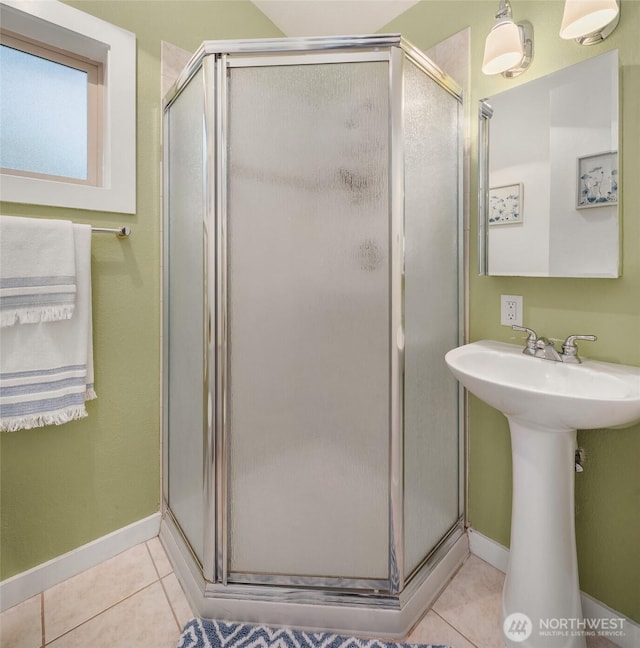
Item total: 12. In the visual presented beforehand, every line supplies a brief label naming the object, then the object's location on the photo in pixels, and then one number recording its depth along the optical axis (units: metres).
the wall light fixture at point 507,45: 1.35
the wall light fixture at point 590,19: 1.12
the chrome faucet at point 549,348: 1.25
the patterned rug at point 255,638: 1.23
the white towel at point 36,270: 1.27
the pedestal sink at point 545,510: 1.14
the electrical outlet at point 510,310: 1.48
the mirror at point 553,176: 1.21
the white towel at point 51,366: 1.30
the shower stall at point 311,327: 1.25
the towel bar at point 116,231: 1.49
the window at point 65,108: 1.38
